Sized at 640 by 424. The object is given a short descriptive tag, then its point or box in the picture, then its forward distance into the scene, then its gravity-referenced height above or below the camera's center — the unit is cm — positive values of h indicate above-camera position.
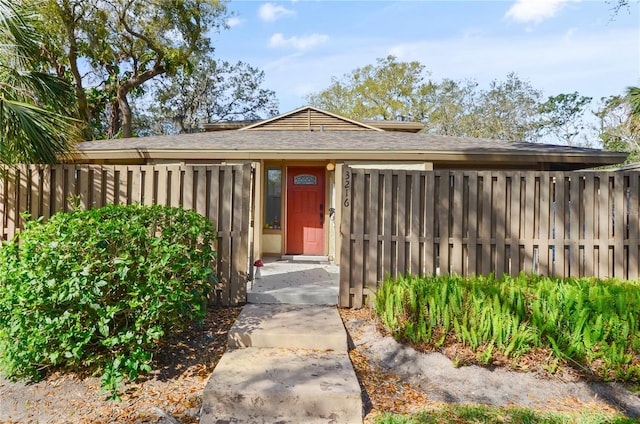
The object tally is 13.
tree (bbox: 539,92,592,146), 3062 +894
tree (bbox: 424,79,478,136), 2945 +886
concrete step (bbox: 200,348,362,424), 281 -139
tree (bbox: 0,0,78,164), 488 +170
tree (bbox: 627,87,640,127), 824 +282
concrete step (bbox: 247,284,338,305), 499 -109
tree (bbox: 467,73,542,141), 2930 +886
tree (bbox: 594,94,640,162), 2255 +618
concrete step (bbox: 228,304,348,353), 375 -119
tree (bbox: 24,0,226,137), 1531 +816
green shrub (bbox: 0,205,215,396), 303 -69
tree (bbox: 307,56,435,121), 2853 +1014
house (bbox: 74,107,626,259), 750 +128
